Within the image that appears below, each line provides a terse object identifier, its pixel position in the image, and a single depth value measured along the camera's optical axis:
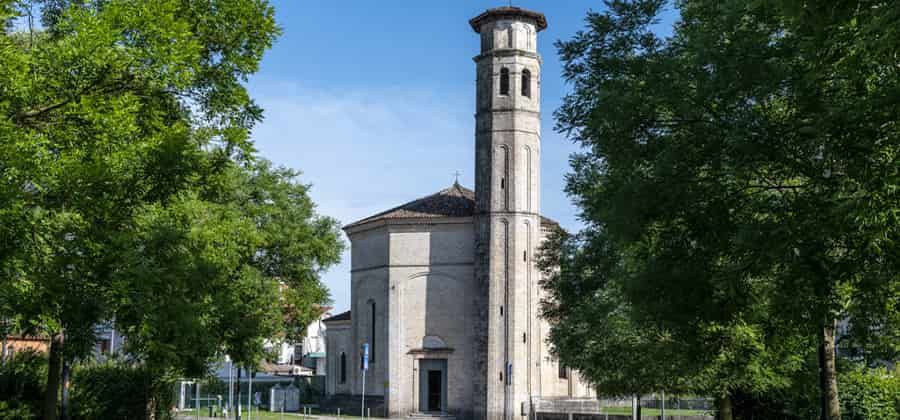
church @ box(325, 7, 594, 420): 44.50
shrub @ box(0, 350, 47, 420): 20.52
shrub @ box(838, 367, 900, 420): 21.25
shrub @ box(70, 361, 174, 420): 24.58
